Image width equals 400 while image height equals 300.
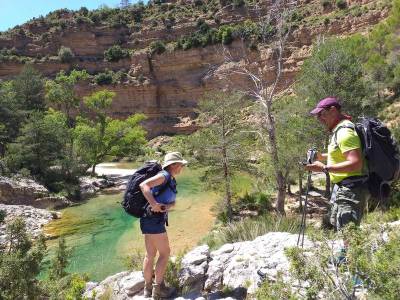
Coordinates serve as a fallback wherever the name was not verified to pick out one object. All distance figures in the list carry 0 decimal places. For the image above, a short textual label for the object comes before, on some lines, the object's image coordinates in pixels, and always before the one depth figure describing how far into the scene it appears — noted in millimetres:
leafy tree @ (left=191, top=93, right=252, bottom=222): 16812
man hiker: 3889
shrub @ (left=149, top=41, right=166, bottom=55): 58922
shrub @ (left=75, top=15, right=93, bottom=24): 66125
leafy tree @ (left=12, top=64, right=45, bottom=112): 47125
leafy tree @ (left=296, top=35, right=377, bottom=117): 16594
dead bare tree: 12344
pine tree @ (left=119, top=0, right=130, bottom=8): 86588
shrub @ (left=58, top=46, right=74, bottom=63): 60719
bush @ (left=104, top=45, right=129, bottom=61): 61844
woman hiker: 4559
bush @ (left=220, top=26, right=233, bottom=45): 53625
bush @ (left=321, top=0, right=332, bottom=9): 50969
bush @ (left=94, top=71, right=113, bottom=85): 59125
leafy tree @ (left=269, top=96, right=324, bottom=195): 16031
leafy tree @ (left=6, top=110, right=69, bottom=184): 26781
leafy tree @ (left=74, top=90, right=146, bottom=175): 32594
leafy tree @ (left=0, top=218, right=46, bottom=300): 5777
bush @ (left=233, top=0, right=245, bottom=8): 59562
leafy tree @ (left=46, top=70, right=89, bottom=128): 44656
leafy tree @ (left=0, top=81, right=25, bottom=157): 32812
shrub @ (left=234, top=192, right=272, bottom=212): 18047
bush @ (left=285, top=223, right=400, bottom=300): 2500
